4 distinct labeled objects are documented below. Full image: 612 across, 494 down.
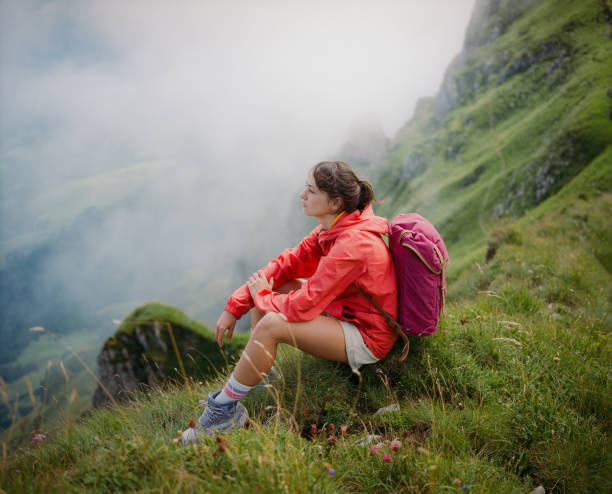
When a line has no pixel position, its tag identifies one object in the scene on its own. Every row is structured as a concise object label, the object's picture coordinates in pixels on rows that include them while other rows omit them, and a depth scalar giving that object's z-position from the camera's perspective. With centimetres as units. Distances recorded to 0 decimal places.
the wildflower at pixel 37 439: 340
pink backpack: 384
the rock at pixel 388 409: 384
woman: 373
